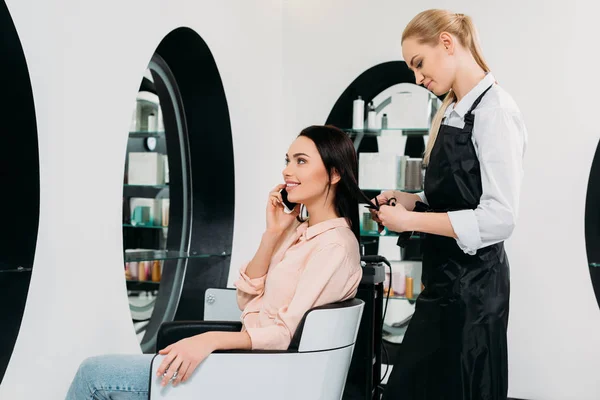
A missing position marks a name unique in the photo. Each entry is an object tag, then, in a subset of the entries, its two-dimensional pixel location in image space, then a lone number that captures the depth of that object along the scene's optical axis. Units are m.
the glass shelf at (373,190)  3.57
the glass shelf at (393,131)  3.60
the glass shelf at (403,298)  3.60
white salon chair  1.53
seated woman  1.61
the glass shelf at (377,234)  3.64
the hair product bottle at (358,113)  3.63
